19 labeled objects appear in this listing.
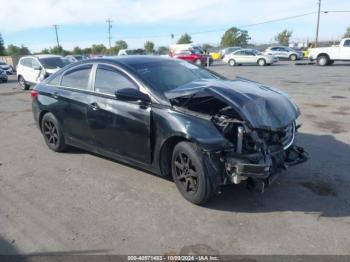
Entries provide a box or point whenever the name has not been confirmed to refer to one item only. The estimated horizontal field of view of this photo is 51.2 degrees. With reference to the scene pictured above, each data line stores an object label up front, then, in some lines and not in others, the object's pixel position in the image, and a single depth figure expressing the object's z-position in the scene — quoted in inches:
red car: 1386.0
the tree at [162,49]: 2940.5
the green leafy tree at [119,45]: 3927.2
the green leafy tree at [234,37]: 4352.9
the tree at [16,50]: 4131.4
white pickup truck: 1048.8
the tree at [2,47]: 3491.6
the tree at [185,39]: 4234.5
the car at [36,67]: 639.1
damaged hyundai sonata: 155.1
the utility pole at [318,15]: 2229.6
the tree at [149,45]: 3921.0
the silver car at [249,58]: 1275.8
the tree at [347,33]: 3528.5
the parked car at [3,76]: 948.9
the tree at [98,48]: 4114.2
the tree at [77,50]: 3839.8
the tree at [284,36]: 3849.9
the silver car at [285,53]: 1578.5
